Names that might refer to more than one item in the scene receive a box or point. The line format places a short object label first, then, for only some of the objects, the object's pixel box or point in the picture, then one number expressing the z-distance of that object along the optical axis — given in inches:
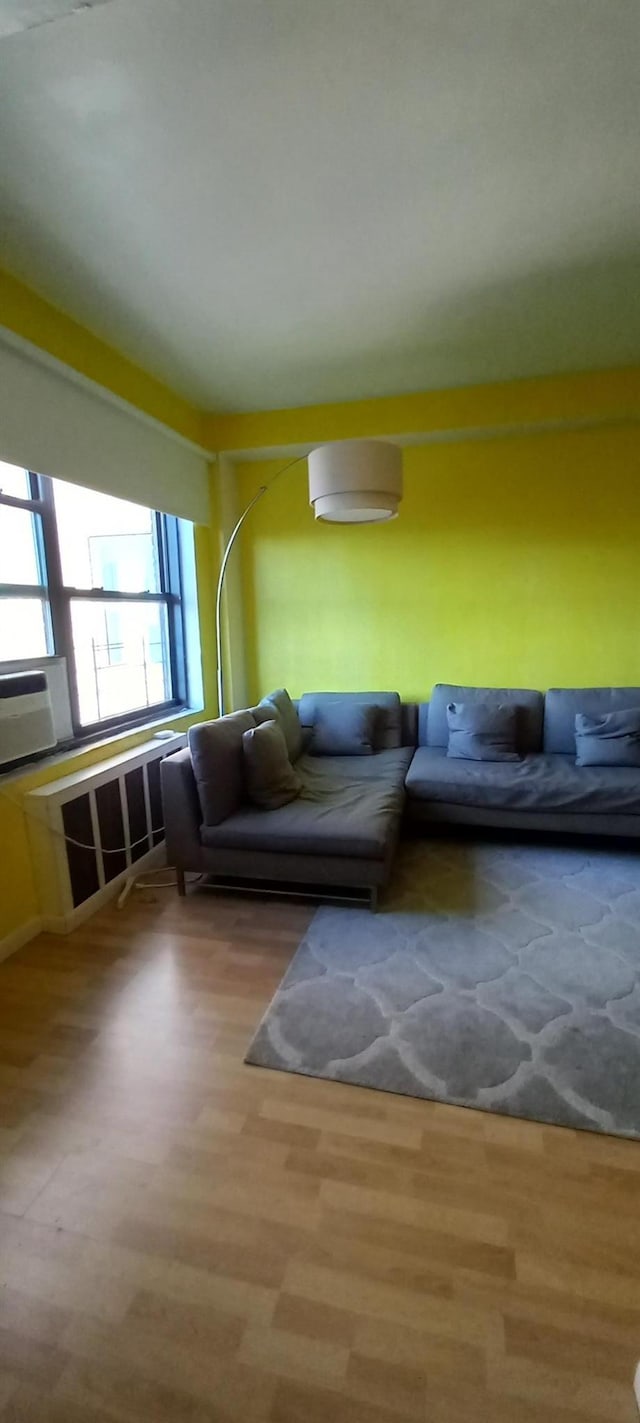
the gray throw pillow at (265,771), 108.0
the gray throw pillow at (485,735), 132.6
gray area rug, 65.0
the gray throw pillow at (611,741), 124.8
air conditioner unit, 89.0
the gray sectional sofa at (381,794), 100.3
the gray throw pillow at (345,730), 143.4
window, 100.7
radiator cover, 95.1
